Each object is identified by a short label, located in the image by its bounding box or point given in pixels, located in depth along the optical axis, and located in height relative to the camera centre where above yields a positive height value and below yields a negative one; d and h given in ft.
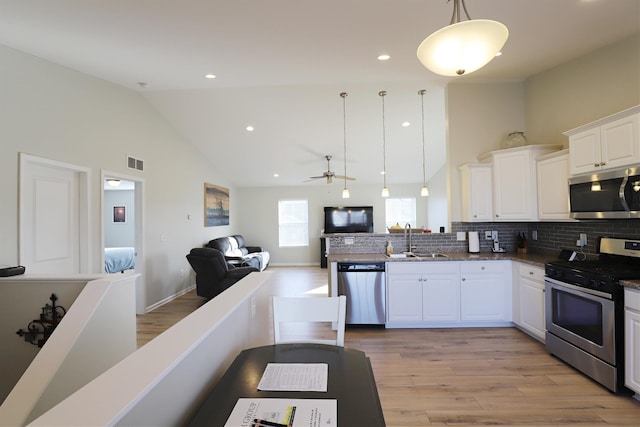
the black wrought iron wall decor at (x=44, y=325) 8.43 -2.91
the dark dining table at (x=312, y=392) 3.03 -2.02
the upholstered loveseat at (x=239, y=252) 21.03 -2.51
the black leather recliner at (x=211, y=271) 15.43 -2.66
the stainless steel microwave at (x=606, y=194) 7.82 +0.65
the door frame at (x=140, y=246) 14.35 -1.14
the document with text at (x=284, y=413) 2.88 -1.99
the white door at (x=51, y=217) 9.44 +0.24
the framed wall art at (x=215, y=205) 21.93 +1.33
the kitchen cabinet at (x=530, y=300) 10.07 -2.95
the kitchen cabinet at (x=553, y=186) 10.26 +1.17
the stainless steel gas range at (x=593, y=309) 7.30 -2.54
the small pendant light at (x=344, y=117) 14.99 +6.06
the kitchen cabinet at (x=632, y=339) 6.90 -2.91
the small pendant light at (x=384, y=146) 14.31 +5.36
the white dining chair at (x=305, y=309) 5.59 -1.71
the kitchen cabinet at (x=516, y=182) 11.53 +1.46
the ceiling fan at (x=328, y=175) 20.53 +3.17
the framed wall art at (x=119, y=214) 25.59 +0.79
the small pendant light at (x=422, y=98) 13.59 +6.31
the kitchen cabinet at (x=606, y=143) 7.82 +2.14
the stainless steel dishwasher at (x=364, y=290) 11.78 -2.83
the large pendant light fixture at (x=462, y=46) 4.61 +2.90
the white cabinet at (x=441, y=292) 11.57 -2.89
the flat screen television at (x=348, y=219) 28.91 +0.11
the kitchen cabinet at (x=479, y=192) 12.64 +1.13
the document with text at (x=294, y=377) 3.54 -2.01
